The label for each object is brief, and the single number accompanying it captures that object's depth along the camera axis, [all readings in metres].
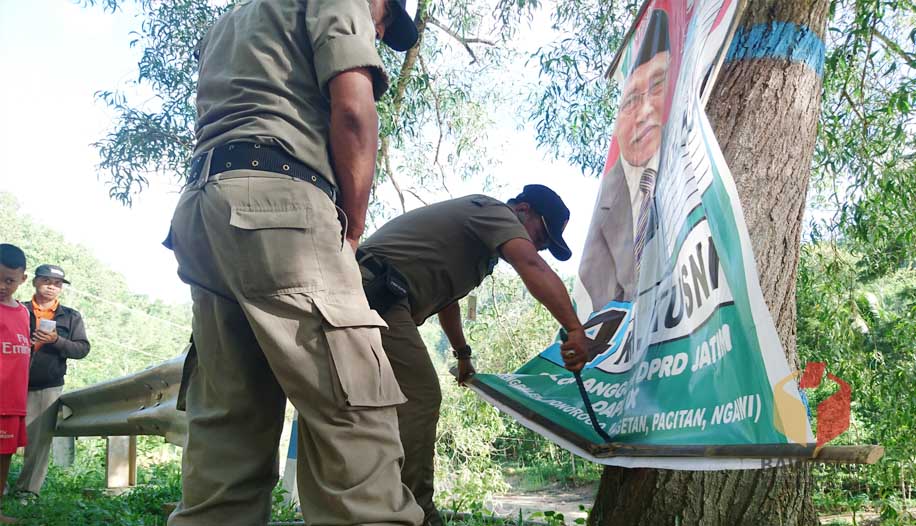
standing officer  1.80
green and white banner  1.66
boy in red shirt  4.88
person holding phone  5.67
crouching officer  3.08
